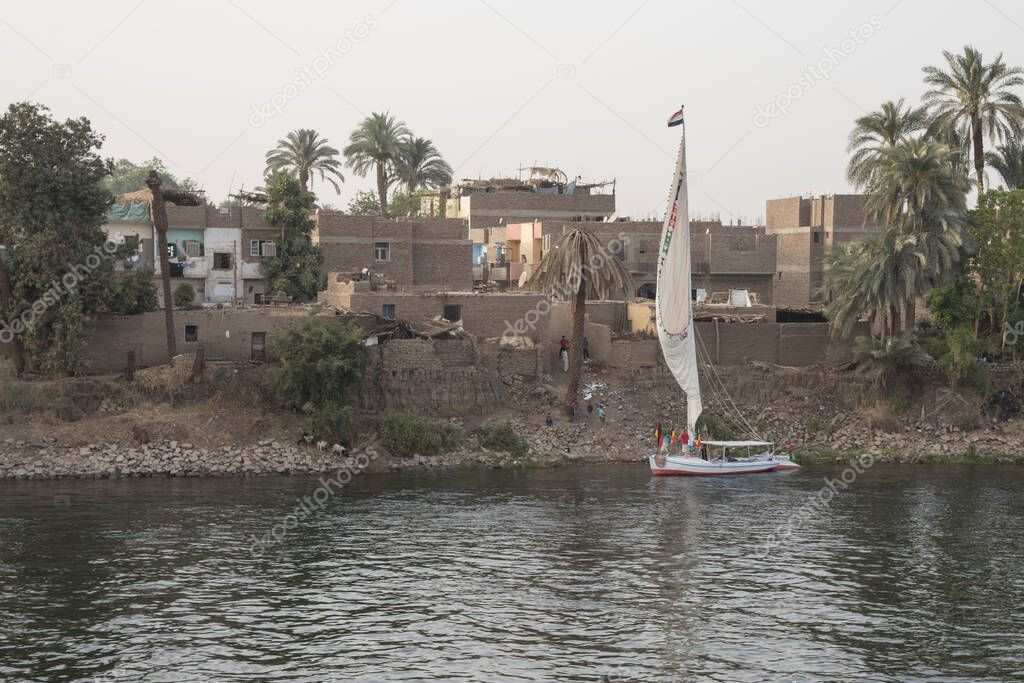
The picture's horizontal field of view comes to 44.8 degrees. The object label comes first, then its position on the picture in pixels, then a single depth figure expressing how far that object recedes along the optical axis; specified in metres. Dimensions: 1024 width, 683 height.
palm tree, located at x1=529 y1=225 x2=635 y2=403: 51.19
